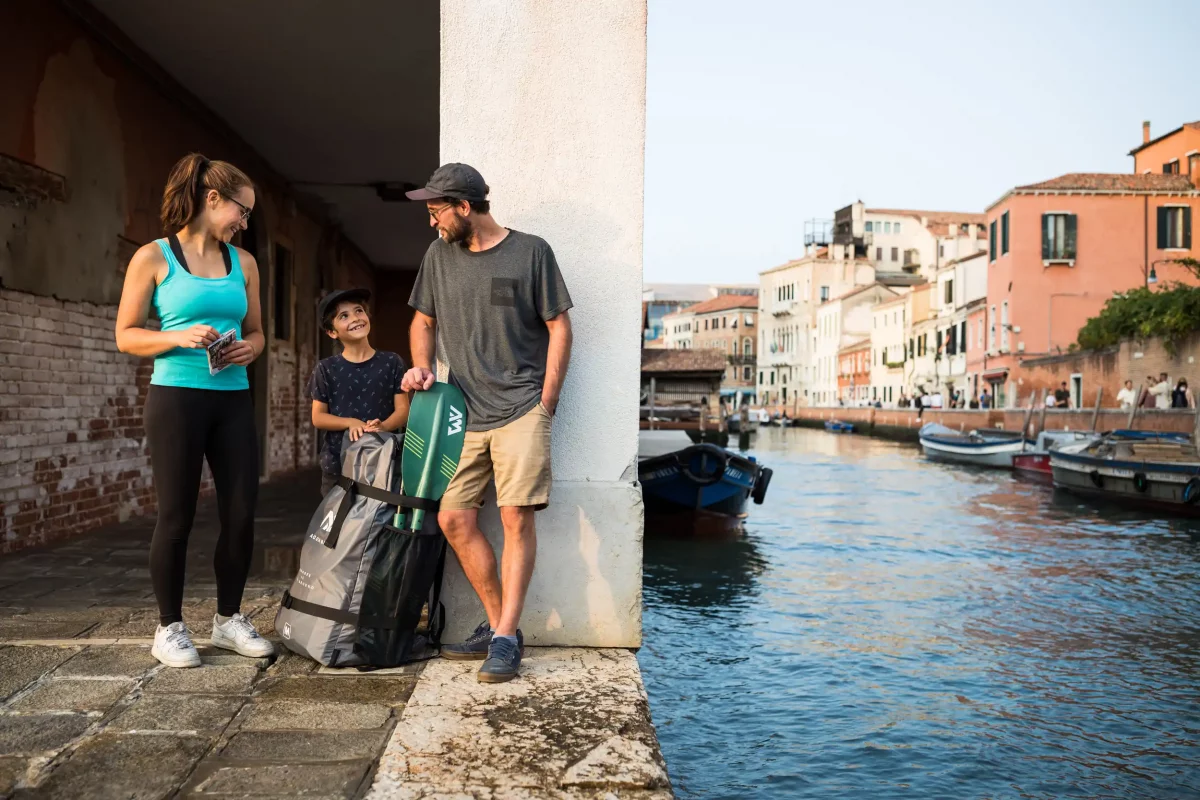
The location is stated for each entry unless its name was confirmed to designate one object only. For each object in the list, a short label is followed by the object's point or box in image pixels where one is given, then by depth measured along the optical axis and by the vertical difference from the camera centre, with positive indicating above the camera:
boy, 4.18 +0.04
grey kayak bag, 3.44 -0.59
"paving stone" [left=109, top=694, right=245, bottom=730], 2.87 -0.91
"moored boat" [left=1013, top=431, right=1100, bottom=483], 24.05 -1.32
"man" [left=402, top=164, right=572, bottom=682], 3.52 +0.08
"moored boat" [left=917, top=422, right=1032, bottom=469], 28.68 -1.29
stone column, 3.92 +0.78
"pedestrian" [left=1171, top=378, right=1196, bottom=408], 24.61 +0.15
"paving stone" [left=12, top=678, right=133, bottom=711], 3.00 -0.90
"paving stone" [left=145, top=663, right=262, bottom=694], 3.19 -0.90
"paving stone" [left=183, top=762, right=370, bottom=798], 2.45 -0.93
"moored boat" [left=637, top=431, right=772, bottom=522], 14.28 -1.12
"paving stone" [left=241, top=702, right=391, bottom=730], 2.89 -0.91
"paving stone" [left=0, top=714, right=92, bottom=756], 2.69 -0.91
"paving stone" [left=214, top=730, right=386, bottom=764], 2.66 -0.92
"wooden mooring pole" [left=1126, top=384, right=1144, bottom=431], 25.02 -0.13
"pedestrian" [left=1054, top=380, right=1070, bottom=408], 31.86 +0.12
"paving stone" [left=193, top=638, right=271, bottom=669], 3.49 -0.90
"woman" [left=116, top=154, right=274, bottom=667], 3.32 +0.06
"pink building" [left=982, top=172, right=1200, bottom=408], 38.09 +5.85
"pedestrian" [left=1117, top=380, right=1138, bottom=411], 26.72 +0.15
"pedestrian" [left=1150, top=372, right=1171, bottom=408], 25.70 +0.28
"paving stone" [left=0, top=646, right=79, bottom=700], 3.20 -0.89
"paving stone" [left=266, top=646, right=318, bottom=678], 3.41 -0.91
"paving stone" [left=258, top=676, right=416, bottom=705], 3.14 -0.91
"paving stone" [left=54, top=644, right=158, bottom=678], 3.34 -0.89
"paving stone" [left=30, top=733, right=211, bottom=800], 2.44 -0.92
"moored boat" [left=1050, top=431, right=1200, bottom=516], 17.56 -1.21
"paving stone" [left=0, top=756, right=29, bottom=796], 2.45 -0.92
